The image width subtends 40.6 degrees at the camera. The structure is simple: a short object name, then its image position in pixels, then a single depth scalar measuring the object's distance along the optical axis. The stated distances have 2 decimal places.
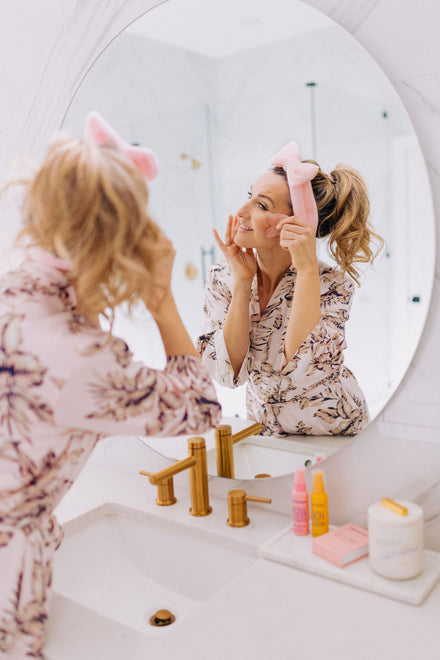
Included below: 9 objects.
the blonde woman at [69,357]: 0.70
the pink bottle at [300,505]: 1.04
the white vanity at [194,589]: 0.82
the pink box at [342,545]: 0.96
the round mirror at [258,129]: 0.93
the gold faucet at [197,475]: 1.15
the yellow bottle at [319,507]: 1.03
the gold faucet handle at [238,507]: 1.11
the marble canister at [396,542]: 0.89
